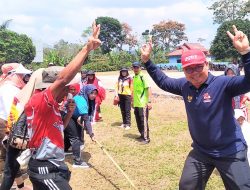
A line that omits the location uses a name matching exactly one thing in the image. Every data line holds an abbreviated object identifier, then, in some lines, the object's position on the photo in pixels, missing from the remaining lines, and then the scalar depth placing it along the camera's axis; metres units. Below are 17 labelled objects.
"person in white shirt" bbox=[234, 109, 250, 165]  3.31
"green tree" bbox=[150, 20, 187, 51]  52.40
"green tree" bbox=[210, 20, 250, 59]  31.87
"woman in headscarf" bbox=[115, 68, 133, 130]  6.42
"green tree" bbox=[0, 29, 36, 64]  35.75
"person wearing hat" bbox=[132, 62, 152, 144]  5.24
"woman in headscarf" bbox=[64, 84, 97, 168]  4.05
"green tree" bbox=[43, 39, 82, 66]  43.81
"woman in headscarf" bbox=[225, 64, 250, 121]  4.04
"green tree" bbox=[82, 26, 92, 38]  43.62
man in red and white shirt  1.86
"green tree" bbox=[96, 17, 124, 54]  57.25
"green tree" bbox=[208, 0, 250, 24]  35.64
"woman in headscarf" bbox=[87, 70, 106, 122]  6.26
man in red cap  2.24
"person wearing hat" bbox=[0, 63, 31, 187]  3.05
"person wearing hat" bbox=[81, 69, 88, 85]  6.70
